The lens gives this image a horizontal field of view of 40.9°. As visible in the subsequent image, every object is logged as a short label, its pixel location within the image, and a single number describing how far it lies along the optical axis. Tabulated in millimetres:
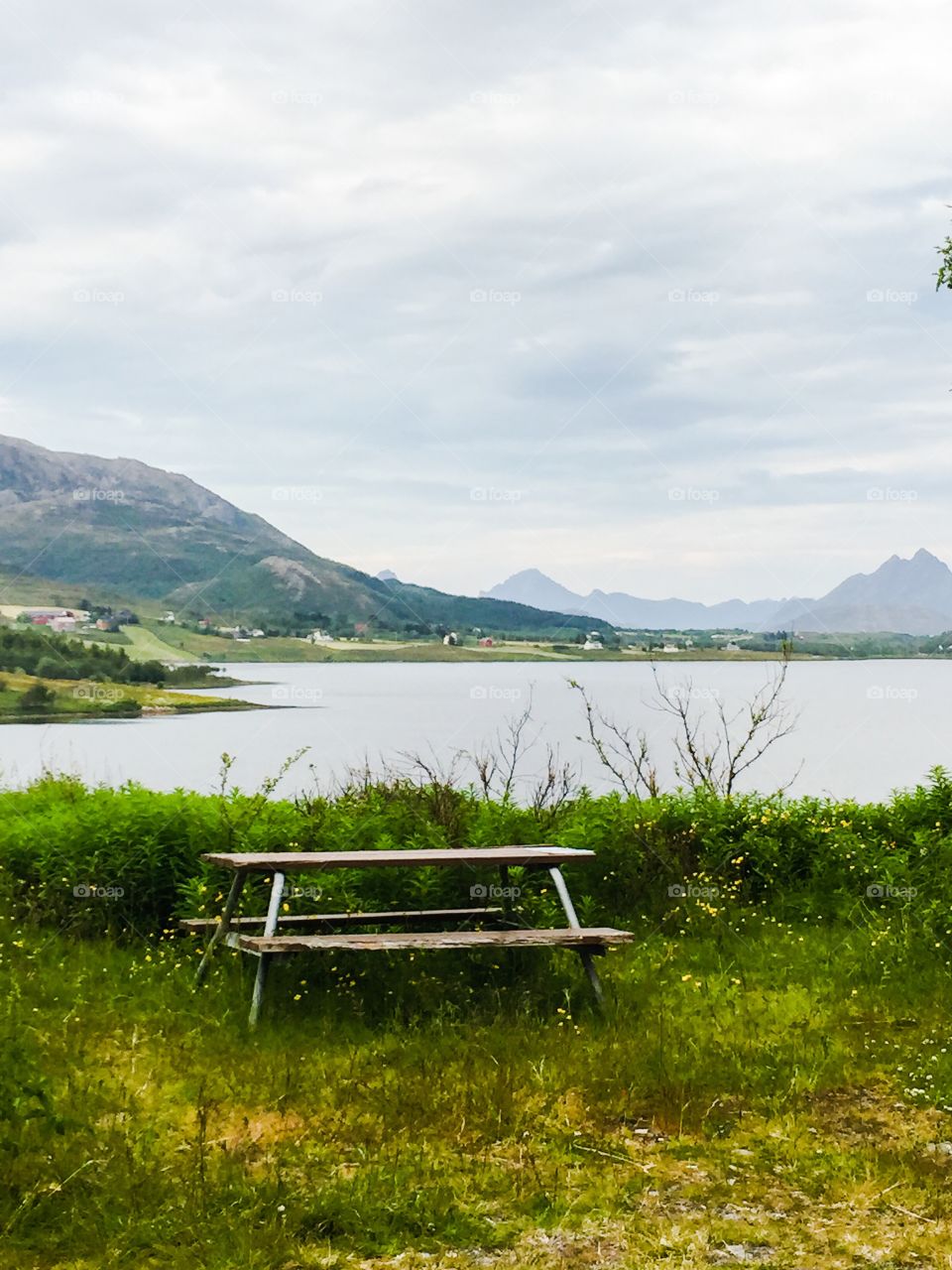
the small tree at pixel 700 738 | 12805
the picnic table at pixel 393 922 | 7402
